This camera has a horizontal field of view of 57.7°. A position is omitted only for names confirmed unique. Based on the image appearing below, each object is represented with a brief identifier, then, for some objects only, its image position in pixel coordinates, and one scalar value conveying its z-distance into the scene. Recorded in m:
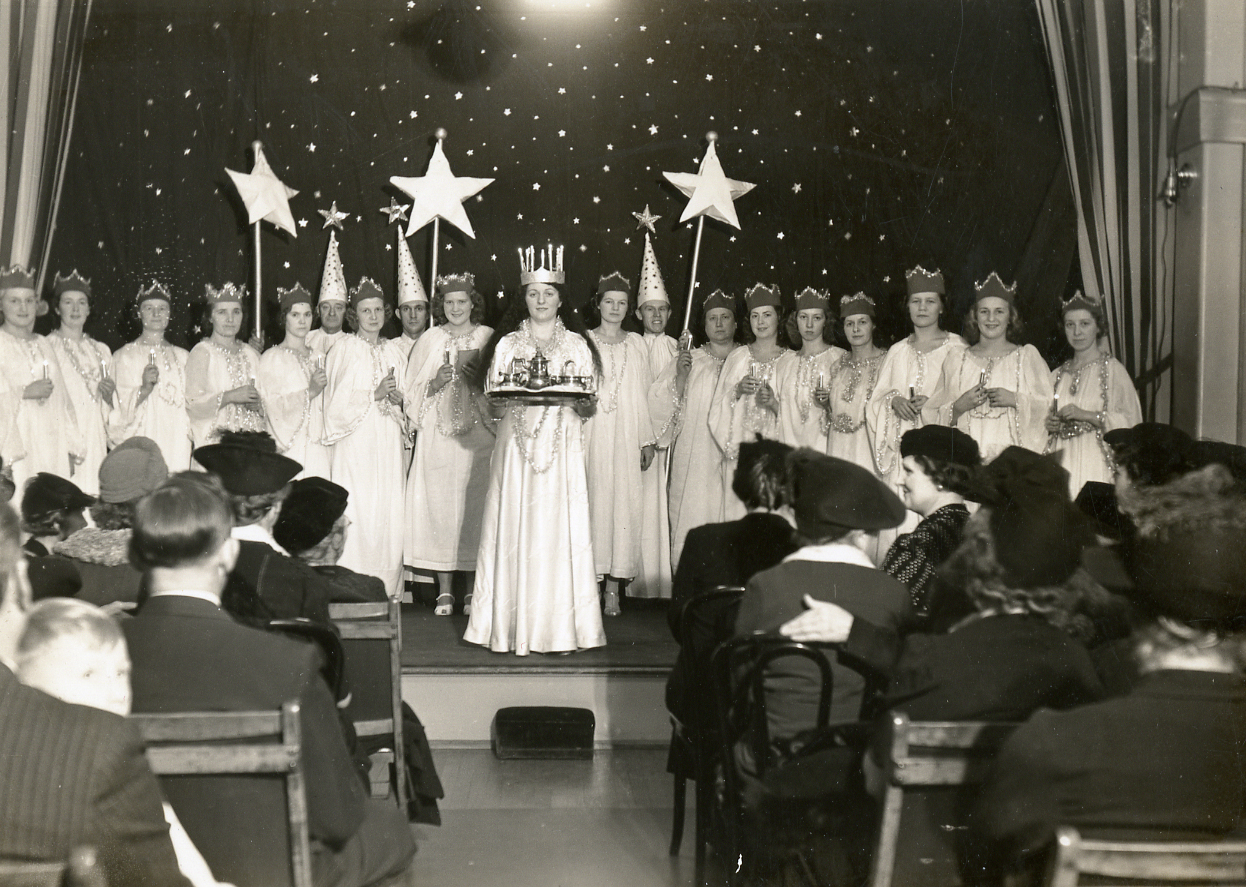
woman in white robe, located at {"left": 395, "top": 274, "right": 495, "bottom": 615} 6.70
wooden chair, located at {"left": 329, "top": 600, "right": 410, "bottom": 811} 3.26
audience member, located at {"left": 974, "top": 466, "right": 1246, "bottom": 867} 1.86
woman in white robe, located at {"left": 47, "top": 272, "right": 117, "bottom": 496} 6.26
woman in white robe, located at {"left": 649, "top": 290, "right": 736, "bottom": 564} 6.95
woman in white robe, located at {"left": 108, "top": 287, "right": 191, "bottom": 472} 6.53
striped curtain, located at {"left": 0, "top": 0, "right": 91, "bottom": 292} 5.40
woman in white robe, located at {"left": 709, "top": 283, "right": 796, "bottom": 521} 6.83
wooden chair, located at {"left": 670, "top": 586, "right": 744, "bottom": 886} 3.13
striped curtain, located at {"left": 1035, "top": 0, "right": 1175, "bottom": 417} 5.82
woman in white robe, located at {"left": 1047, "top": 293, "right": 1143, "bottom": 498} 6.05
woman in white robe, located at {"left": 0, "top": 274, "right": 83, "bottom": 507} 5.73
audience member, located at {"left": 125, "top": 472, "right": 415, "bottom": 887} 2.11
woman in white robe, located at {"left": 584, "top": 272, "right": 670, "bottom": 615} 6.73
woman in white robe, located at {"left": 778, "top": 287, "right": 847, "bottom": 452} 6.89
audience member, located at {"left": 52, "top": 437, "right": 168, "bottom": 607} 3.28
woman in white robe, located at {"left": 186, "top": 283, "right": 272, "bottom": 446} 6.57
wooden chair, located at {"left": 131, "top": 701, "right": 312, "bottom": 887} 1.95
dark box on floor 4.48
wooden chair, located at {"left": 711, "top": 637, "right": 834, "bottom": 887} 2.56
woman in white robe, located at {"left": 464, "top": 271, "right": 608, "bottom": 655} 5.16
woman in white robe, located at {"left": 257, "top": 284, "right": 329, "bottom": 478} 6.77
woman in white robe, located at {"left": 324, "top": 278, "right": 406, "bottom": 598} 6.72
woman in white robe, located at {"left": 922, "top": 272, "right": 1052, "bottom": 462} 6.21
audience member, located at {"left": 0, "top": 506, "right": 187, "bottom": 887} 1.75
